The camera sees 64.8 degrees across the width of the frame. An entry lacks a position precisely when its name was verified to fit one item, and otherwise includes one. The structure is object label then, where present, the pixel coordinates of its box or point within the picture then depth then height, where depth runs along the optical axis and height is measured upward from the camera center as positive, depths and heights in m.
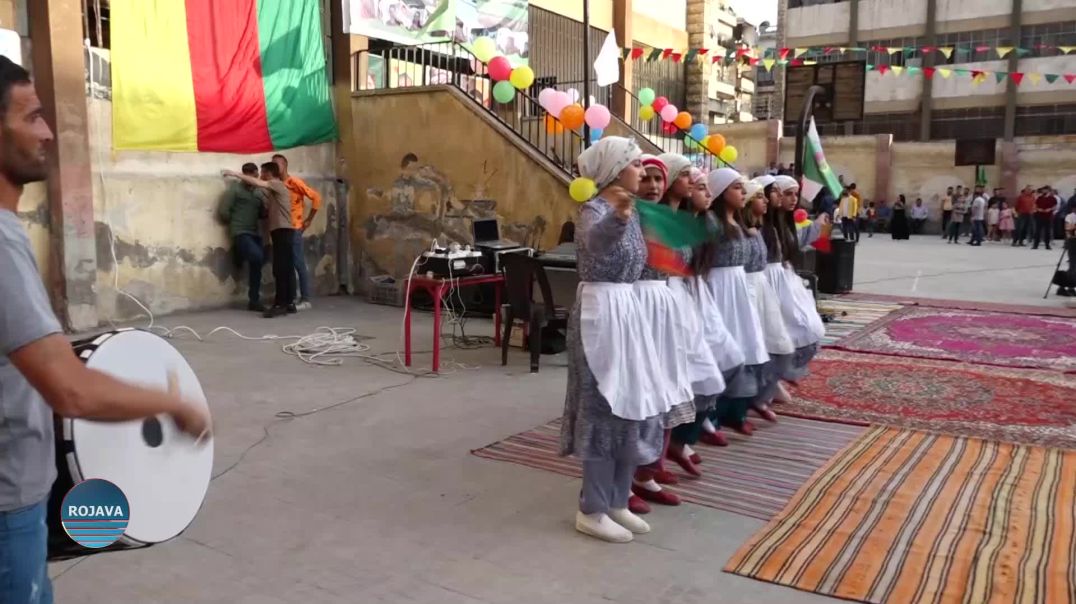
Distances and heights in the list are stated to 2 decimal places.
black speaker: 10.89 -0.83
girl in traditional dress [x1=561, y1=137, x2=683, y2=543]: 3.32 -0.61
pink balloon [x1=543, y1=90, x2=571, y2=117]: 8.99 +1.06
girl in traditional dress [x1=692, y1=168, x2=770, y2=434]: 4.47 -0.43
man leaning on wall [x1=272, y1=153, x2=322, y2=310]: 8.96 -0.09
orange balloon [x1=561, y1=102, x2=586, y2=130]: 8.62 +0.89
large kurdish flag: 8.00 +1.32
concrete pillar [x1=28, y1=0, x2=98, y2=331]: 7.33 +0.37
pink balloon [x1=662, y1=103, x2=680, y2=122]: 11.55 +1.23
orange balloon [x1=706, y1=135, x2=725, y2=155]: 11.79 +0.83
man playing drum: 1.37 -0.30
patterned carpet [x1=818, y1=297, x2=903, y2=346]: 8.26 -1.20
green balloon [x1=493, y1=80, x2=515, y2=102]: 9.64 +1.28
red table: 6.43 -0.66
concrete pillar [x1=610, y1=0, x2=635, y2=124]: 15.70 +2.95
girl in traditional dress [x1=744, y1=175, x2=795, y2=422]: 4.78 -0.51
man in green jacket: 8.91 -0.14
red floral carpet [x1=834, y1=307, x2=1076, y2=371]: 7.08 -1.23
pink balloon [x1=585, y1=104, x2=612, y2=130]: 8.48 +0.87
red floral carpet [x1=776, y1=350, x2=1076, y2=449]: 5.05 -1.30
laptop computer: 7.89 -0.27
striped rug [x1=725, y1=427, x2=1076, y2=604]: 3.00 -1.33
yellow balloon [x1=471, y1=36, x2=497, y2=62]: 9.57 +1.73
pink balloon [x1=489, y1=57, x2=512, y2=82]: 9.47 +1.50
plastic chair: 6.54 -0.78
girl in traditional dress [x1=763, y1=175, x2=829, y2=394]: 5.04 -0.46
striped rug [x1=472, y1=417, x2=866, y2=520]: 3.87 -1.32
